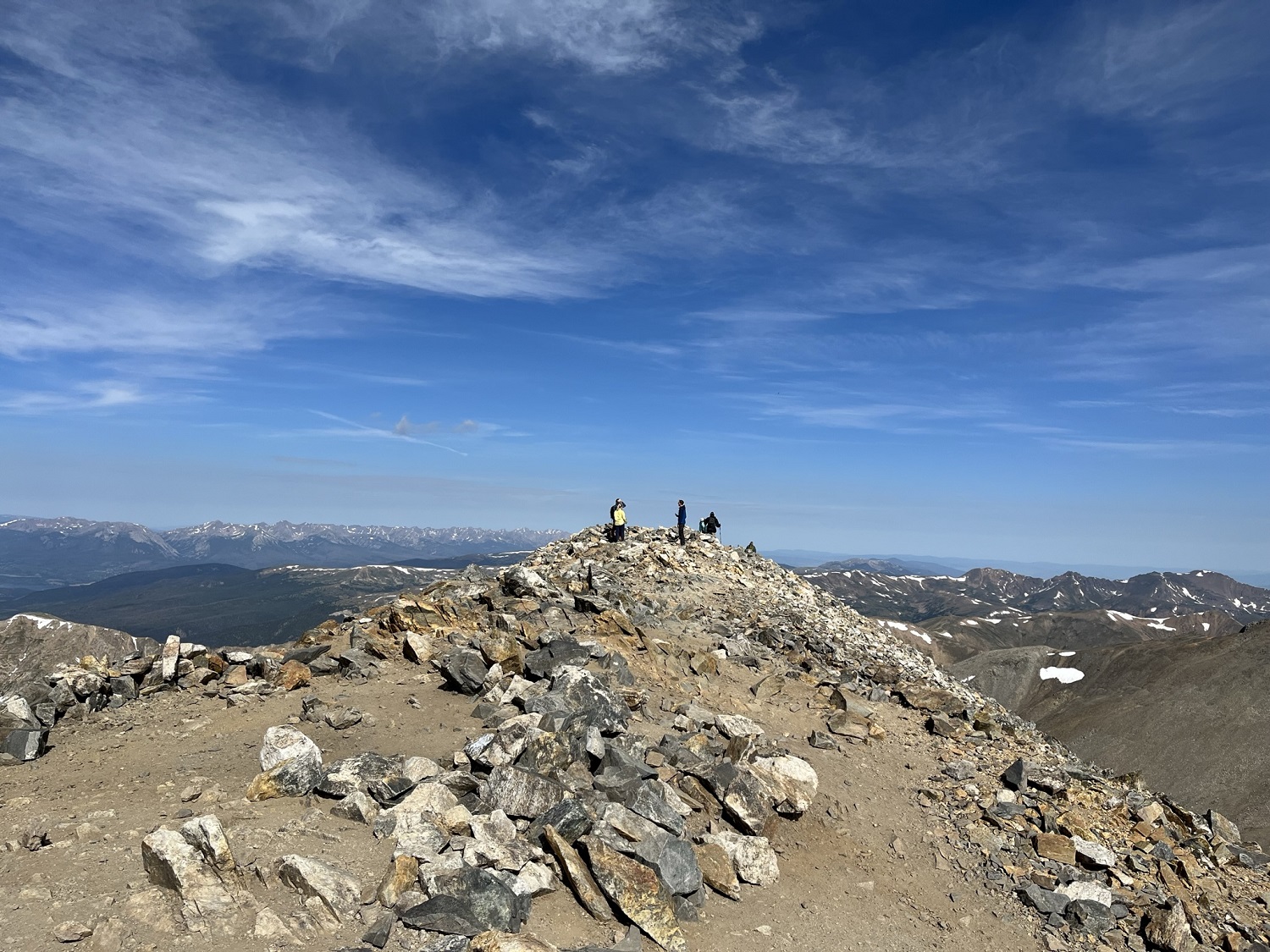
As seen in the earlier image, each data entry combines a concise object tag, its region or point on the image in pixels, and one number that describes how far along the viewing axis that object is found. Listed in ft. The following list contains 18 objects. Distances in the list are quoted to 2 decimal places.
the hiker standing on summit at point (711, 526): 151.02
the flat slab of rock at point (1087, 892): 47.60
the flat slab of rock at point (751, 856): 42.11
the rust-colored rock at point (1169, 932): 45.11
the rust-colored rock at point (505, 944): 28.14
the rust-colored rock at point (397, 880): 31.58
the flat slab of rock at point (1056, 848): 51.96
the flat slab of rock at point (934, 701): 78.79
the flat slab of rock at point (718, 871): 40.04
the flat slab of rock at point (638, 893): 34.24
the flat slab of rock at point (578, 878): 34.24
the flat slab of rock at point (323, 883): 30.40
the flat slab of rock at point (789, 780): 50.08
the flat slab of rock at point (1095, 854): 51.67
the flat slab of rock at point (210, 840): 30.86
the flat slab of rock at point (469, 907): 30.30
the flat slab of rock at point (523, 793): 39.45
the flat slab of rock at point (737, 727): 60.23
